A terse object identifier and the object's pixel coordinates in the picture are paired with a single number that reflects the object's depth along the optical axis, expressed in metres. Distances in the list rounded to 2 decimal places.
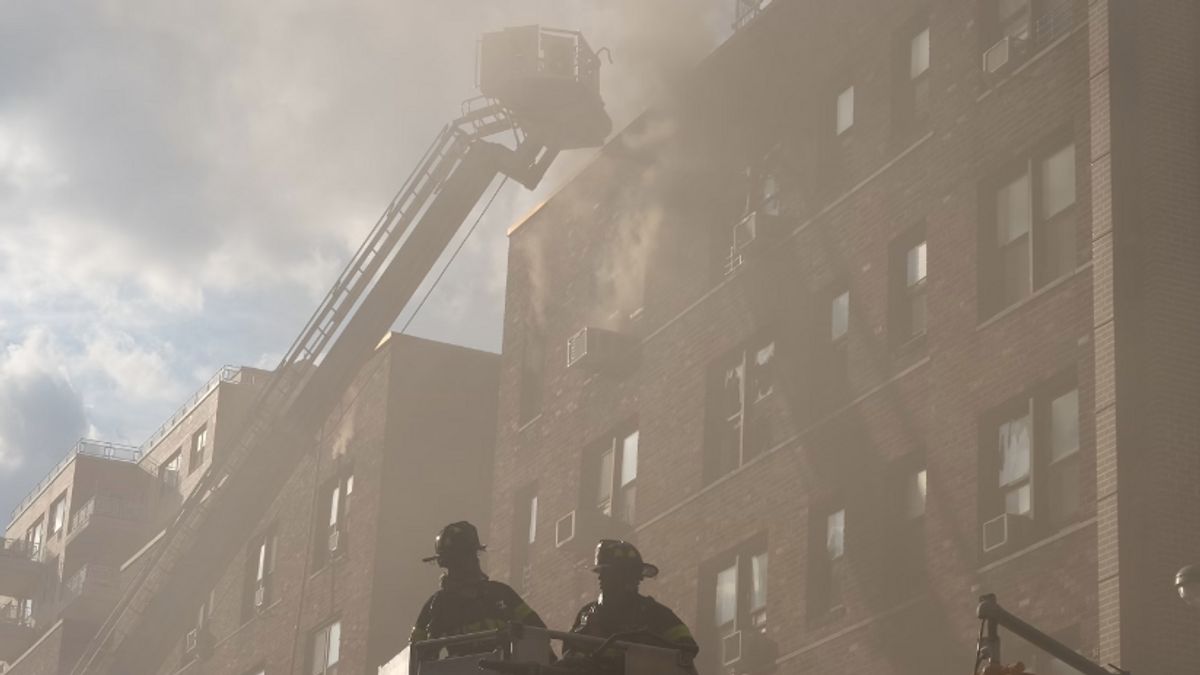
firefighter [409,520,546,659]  14.73
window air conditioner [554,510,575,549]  35.25
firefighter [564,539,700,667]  14.20
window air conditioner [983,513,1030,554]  24.53
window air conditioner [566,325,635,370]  35.00
